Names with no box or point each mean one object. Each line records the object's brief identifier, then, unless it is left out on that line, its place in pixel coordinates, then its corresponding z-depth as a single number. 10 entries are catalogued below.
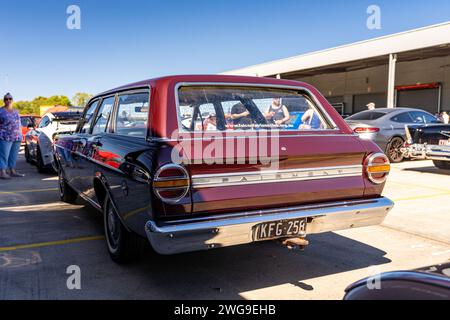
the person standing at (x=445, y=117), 16.30
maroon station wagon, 2.90
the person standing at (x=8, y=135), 8.62
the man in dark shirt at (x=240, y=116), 3.82
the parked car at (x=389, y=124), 10.80
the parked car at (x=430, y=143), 9.02
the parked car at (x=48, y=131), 9.16
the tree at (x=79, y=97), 118.73
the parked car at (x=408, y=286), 1.50
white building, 20.70
